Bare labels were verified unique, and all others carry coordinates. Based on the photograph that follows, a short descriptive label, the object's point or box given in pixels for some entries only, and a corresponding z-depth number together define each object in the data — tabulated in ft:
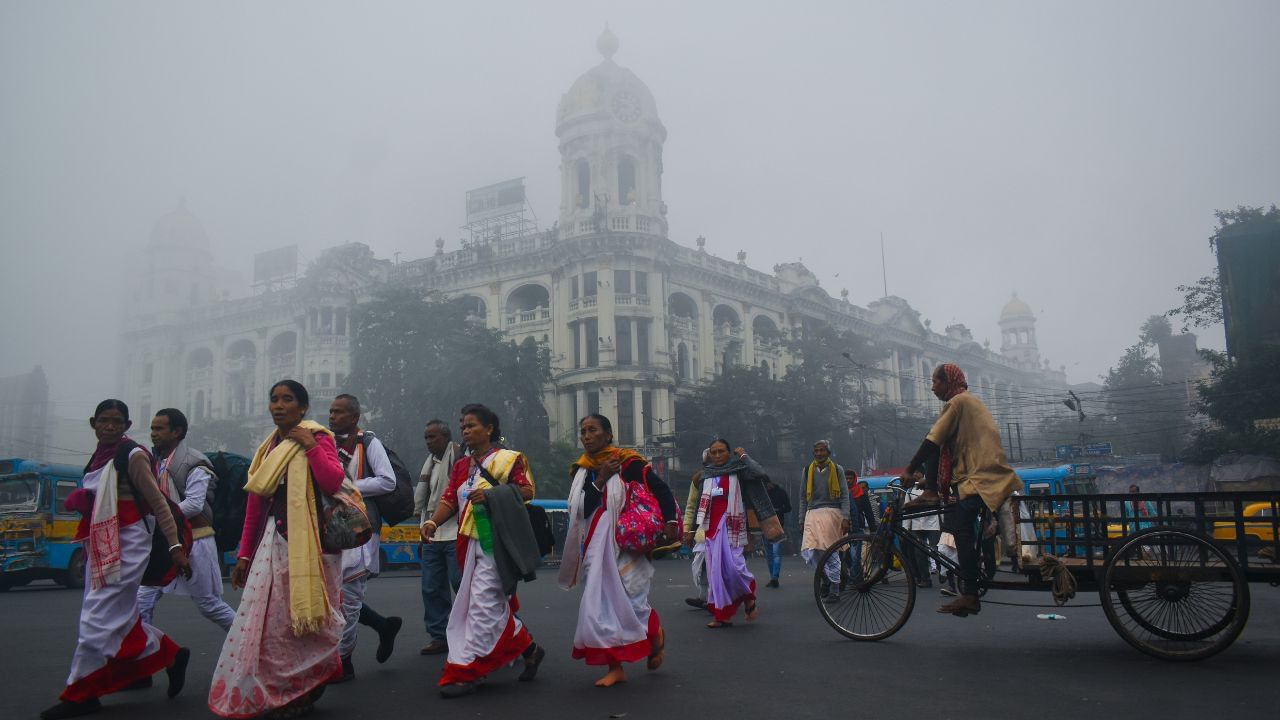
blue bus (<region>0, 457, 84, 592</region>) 51.21
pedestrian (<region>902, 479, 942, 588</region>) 39.10
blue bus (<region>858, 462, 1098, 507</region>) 66.64
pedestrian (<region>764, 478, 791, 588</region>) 30.77
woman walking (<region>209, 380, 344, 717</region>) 14.51
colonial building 134.21
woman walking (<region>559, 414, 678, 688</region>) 17.67
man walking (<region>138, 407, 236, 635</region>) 18.65
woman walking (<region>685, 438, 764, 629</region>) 26.86
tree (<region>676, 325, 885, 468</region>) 132.16
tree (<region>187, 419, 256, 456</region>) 163.84
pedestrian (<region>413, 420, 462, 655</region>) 22.54
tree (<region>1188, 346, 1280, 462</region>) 104.42
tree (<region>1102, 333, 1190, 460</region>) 193.98
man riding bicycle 19.34
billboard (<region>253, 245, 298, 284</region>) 195.31
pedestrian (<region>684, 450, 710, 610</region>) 29.53
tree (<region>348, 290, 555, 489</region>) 116.37
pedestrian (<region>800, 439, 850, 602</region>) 35.40
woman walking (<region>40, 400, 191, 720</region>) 15.87
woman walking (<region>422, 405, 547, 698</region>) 16.60
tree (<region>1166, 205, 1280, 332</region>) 137.18
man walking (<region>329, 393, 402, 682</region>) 18.97
